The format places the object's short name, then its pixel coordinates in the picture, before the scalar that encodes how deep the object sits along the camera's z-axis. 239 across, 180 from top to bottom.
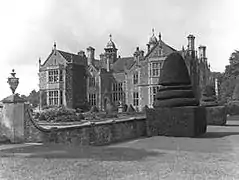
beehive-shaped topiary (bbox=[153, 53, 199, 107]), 17.38
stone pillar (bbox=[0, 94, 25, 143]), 12.76
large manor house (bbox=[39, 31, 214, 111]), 41.88
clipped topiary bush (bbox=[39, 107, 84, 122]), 26.47
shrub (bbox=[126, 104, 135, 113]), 38.44
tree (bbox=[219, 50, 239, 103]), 53.95
